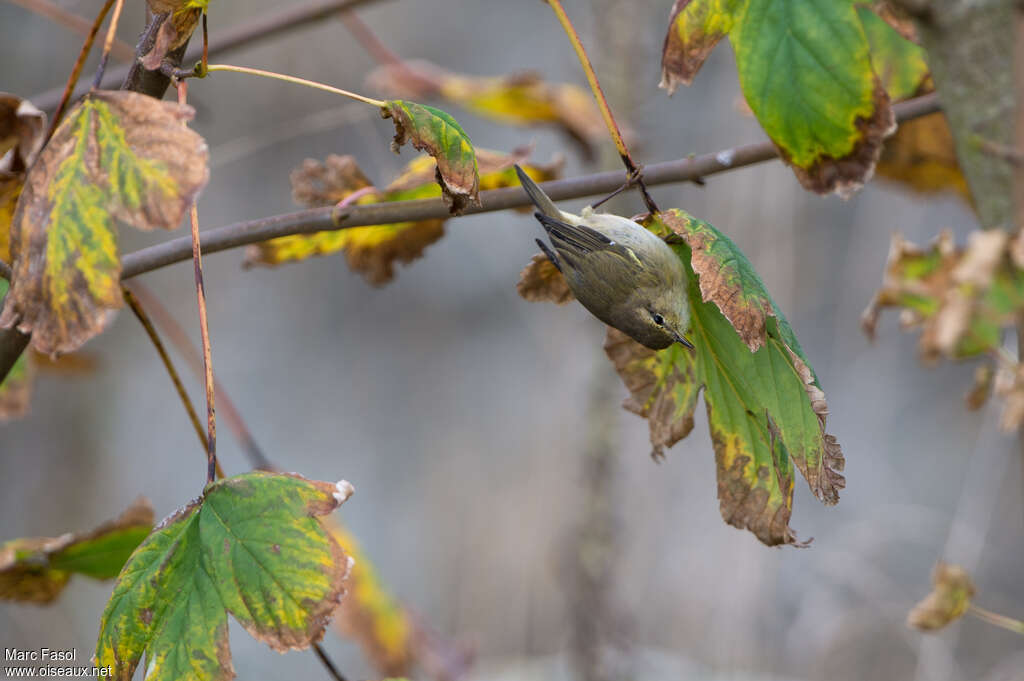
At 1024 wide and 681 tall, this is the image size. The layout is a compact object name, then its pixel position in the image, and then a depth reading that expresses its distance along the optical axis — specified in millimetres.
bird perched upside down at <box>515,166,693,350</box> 4835
